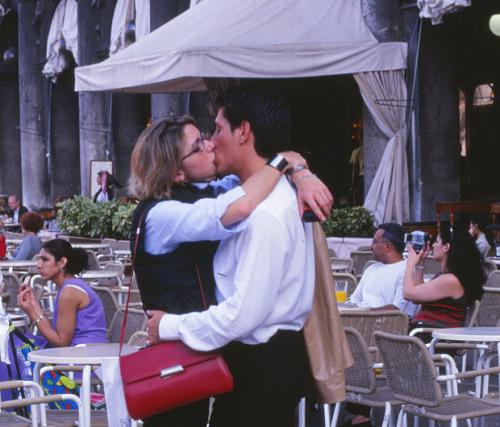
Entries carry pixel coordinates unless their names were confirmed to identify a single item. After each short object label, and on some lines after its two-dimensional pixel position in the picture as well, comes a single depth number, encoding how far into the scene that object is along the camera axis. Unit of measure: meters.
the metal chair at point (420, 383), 6.05
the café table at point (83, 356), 5.77
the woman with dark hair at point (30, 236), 14.10
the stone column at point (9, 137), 38.53
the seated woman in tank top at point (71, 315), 6.86
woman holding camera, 7.61
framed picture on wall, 25.17
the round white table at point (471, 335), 6.57
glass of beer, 8.72
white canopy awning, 13.43
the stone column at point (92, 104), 27.31
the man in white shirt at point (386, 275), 8.43
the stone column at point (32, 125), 32.78
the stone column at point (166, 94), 22.09
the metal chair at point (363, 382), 6.56
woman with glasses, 3.48
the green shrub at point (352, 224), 15.87
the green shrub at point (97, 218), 19.95
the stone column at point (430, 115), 16.83
